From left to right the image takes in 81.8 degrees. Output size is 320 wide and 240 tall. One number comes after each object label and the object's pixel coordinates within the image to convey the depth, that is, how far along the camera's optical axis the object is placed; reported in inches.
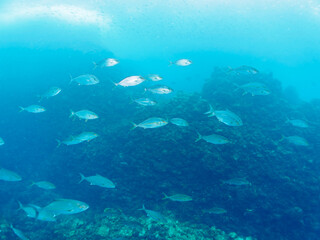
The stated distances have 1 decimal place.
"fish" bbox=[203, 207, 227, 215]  216.7
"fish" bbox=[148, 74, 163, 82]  303.6
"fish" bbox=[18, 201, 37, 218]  214.5
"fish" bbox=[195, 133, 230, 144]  219.9
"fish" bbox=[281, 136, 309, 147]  298.8
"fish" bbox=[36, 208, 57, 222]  198.9
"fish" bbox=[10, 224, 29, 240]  185.8
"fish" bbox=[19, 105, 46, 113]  302.4
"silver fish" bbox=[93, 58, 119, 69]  302.4
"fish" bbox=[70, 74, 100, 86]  275.4
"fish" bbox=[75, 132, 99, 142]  237.0
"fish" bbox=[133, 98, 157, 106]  258.4
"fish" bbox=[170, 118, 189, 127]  250.5
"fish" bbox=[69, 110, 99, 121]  254.2
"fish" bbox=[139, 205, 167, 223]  193.6
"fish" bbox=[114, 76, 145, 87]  272.4
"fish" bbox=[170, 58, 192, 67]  332.1
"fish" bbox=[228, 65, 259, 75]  319.2
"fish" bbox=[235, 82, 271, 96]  293.9
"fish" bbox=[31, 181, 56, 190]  262.1
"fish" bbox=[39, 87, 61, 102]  302.9
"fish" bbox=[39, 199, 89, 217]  170.7
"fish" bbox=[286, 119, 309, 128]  333.1
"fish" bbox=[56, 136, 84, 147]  236.7
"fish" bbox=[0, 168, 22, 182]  230.2
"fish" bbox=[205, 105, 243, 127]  207.5
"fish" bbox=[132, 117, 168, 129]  217.5
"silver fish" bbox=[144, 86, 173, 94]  266.5
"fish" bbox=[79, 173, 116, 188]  215.0
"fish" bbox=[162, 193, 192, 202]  214.6
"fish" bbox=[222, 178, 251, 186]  222.7
